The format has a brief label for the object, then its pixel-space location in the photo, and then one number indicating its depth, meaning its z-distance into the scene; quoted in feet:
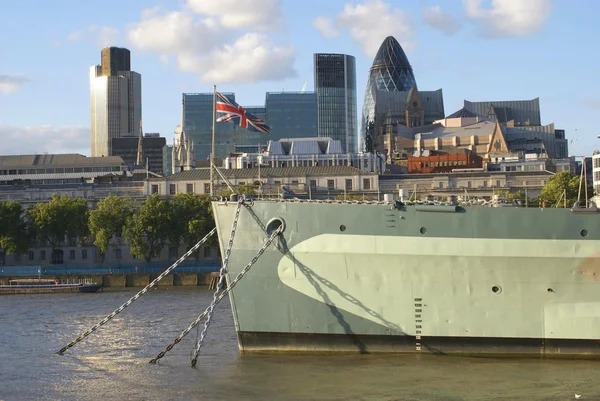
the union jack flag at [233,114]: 174.50
